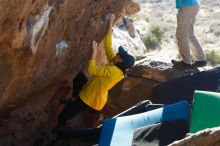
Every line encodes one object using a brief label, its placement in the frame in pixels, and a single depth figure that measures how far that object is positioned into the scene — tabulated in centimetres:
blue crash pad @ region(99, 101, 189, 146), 649
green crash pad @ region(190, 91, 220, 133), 571
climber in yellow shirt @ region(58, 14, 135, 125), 718
